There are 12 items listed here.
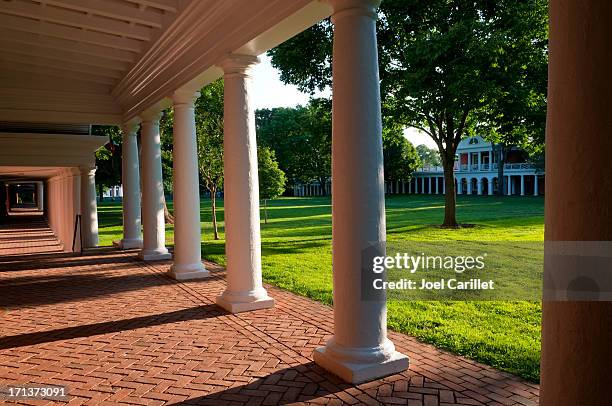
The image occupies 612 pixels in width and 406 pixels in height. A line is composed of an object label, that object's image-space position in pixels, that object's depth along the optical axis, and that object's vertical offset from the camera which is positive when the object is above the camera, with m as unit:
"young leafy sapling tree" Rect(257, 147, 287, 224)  27.05 +0.84
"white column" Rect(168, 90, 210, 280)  9.98 +0.12
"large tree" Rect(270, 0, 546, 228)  14.91 +4.67
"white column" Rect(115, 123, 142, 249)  15.12 +0.45
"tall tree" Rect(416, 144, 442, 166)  134.62 +9.63
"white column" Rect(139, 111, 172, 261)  12.50 +0.23
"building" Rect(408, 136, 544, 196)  67.88 +1.49
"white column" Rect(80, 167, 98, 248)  18.11 -0.52
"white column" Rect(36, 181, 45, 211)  58.80 +0.16
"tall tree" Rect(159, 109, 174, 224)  22.72 +2.83
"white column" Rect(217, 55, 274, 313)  7.59 +0.00
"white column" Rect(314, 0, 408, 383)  4.87 +0.01
